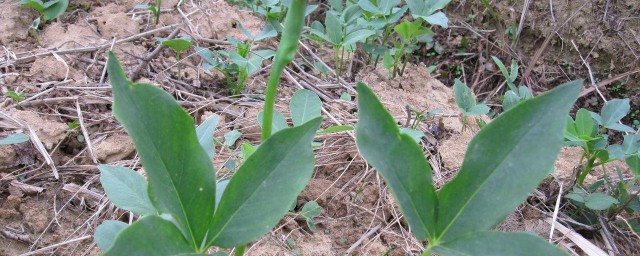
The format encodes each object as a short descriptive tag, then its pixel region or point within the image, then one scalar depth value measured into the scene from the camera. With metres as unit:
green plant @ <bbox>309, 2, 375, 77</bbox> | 0.45
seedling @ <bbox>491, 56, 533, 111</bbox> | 0.37
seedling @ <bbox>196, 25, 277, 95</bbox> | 0.42
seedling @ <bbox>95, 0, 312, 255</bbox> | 0.17
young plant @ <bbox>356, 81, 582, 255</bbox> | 0.17
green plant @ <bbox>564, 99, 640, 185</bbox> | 0.35
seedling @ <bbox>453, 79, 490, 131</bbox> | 0.38
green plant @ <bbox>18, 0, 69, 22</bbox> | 0.50
